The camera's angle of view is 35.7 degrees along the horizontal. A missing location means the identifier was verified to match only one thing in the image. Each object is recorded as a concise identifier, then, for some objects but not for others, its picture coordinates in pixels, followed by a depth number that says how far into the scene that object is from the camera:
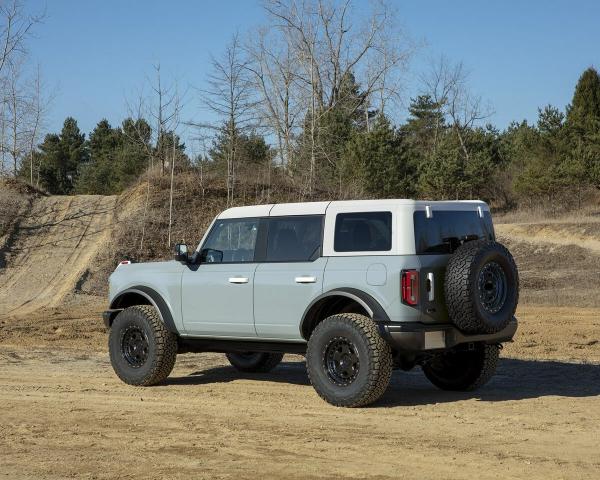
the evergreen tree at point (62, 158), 57.78
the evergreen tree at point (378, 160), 40.34
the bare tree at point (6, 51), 36.60
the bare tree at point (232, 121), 35.81
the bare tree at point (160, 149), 34.97
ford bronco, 9.25
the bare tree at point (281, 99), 50.12
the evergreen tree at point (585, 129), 40.47
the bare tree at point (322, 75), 51.72
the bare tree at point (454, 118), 63.82
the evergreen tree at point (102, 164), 51.44
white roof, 9.55
